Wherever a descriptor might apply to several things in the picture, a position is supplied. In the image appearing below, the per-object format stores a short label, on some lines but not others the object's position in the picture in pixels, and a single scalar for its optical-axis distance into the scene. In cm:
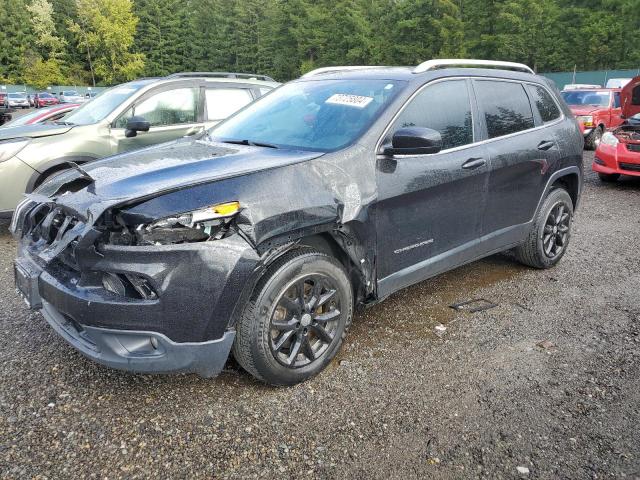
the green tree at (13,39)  6488
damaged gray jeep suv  242
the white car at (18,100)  4247
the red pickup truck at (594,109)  1370
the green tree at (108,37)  6444
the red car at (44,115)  871
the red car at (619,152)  889
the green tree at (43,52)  6375
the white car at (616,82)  2298
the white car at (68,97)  4209
